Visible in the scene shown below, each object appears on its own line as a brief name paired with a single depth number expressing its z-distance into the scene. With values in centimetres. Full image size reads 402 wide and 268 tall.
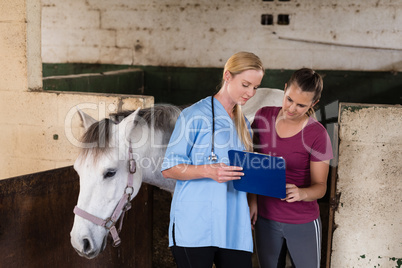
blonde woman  132
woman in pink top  143
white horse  156
